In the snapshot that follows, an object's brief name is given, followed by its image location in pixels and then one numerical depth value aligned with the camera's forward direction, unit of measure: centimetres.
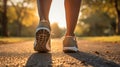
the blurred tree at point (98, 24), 6531
